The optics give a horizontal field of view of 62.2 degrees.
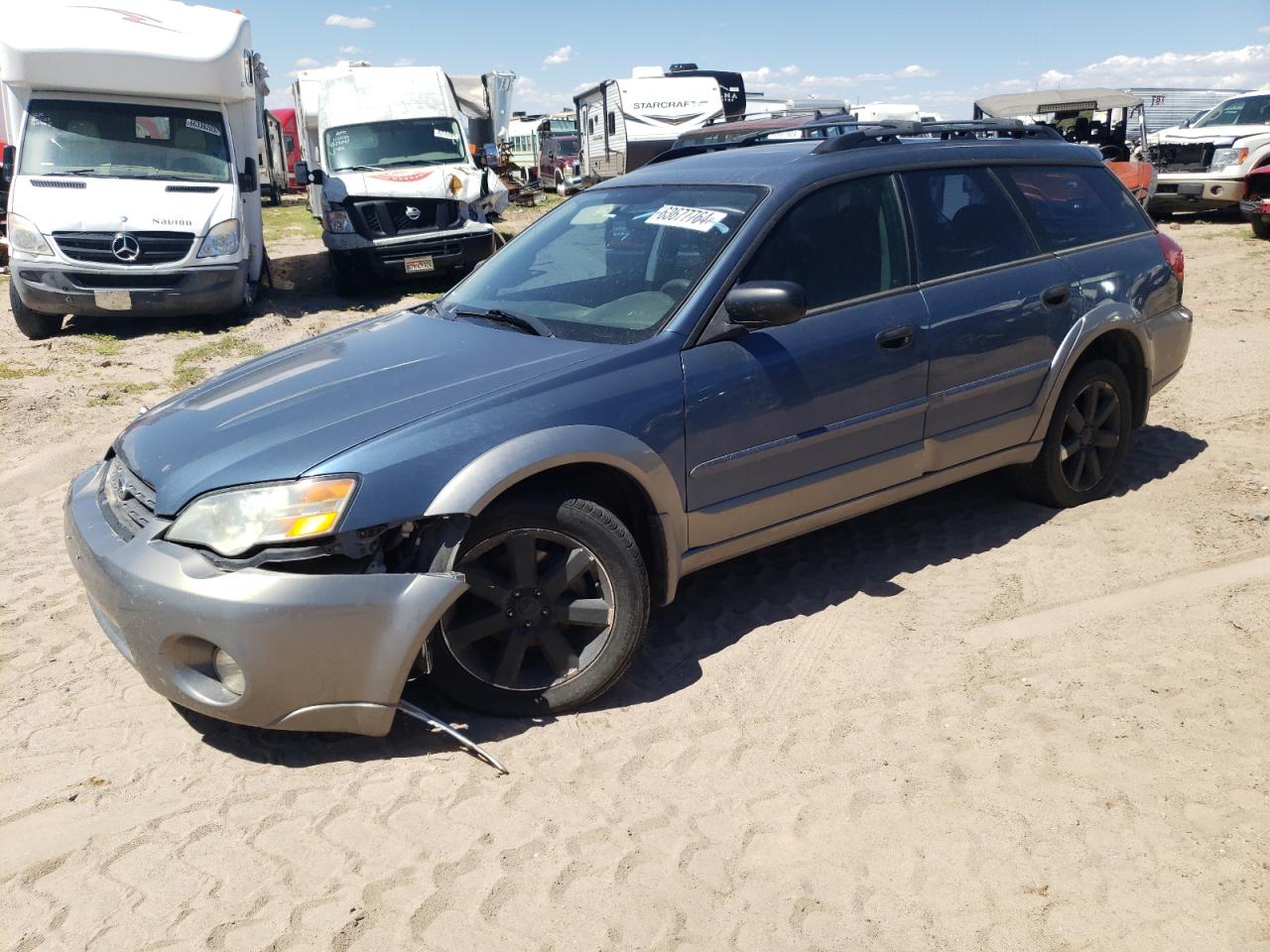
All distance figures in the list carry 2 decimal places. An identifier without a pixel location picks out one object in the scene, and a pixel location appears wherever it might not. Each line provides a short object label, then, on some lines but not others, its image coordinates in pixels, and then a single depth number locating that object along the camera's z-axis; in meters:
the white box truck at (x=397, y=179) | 12.51
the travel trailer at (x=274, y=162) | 27.31
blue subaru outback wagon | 2.97
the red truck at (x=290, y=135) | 31.16
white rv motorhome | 9.95
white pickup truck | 16.25
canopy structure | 18.48
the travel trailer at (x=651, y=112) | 22.92
